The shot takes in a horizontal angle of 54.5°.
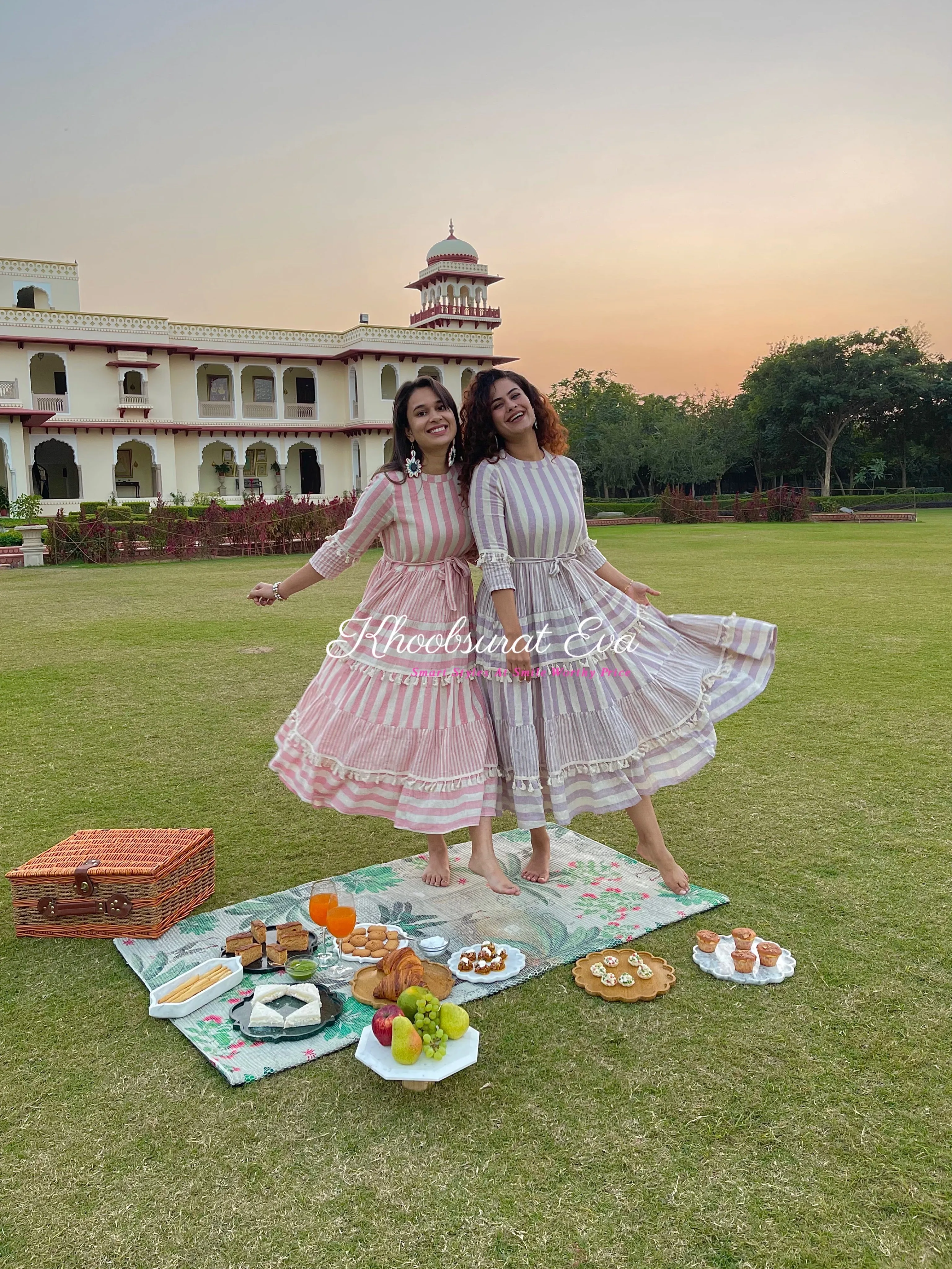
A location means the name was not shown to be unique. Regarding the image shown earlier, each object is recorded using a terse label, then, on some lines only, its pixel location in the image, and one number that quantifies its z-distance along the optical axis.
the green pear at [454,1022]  2.32
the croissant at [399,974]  2.56
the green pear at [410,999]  2.35
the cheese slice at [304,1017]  2.52
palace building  29.73
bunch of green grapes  2.25
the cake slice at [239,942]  2.92
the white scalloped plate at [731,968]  2.72
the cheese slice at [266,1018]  2.51
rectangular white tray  2.60
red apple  2.32
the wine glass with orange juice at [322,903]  2.75
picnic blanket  2.59
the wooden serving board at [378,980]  2.62
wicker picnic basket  3.03
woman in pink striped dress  3.14
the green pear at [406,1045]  2.23
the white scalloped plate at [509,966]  2.76
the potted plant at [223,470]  34.09
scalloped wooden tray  2.64
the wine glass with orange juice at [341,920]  2.71
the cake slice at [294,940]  2.93
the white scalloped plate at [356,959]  2.91
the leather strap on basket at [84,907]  3.06
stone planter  18.73
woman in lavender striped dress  3.15
